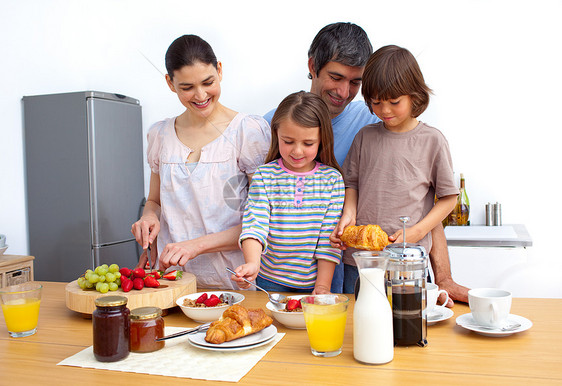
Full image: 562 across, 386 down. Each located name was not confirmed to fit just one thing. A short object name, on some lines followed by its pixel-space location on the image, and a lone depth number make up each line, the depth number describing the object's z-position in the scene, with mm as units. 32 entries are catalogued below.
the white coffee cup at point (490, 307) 1070
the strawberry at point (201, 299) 1275
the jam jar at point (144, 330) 1037
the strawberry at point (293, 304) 1177
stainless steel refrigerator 3373
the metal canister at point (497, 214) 2994
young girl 1526
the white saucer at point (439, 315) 1156
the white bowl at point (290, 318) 1139
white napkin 926
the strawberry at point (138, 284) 1306
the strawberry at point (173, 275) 1427
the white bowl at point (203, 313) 1216
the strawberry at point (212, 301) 1244
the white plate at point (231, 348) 1000
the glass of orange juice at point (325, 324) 973
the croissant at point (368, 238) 1246
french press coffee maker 1007
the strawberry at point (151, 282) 1329
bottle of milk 933
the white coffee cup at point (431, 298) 1151
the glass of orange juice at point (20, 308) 1161
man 1604
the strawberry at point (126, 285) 1284
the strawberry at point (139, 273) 1342
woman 1657
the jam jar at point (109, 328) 988
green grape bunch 1297
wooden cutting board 1260
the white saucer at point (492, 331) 1064
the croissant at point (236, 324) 1023
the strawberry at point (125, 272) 1361
